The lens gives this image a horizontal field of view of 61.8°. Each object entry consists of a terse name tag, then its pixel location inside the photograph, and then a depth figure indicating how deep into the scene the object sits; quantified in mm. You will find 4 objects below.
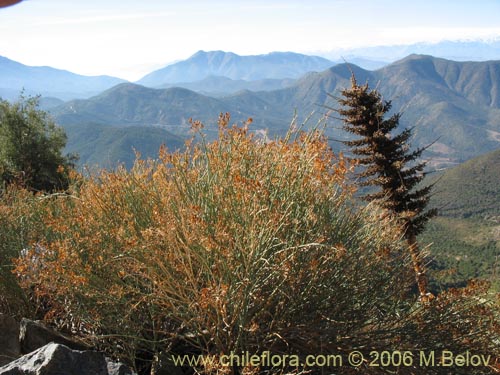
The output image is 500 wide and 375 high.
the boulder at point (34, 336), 3773
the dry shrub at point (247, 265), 3342
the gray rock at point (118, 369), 3254
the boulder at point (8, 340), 3787
